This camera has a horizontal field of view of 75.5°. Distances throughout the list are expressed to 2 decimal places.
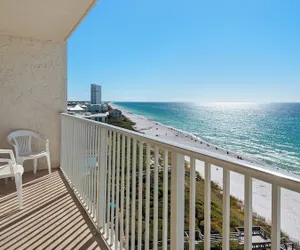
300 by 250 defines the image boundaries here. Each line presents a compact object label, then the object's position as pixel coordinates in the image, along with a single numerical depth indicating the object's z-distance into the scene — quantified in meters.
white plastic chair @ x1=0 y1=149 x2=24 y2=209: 2.11
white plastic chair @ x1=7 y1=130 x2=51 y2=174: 2.93
